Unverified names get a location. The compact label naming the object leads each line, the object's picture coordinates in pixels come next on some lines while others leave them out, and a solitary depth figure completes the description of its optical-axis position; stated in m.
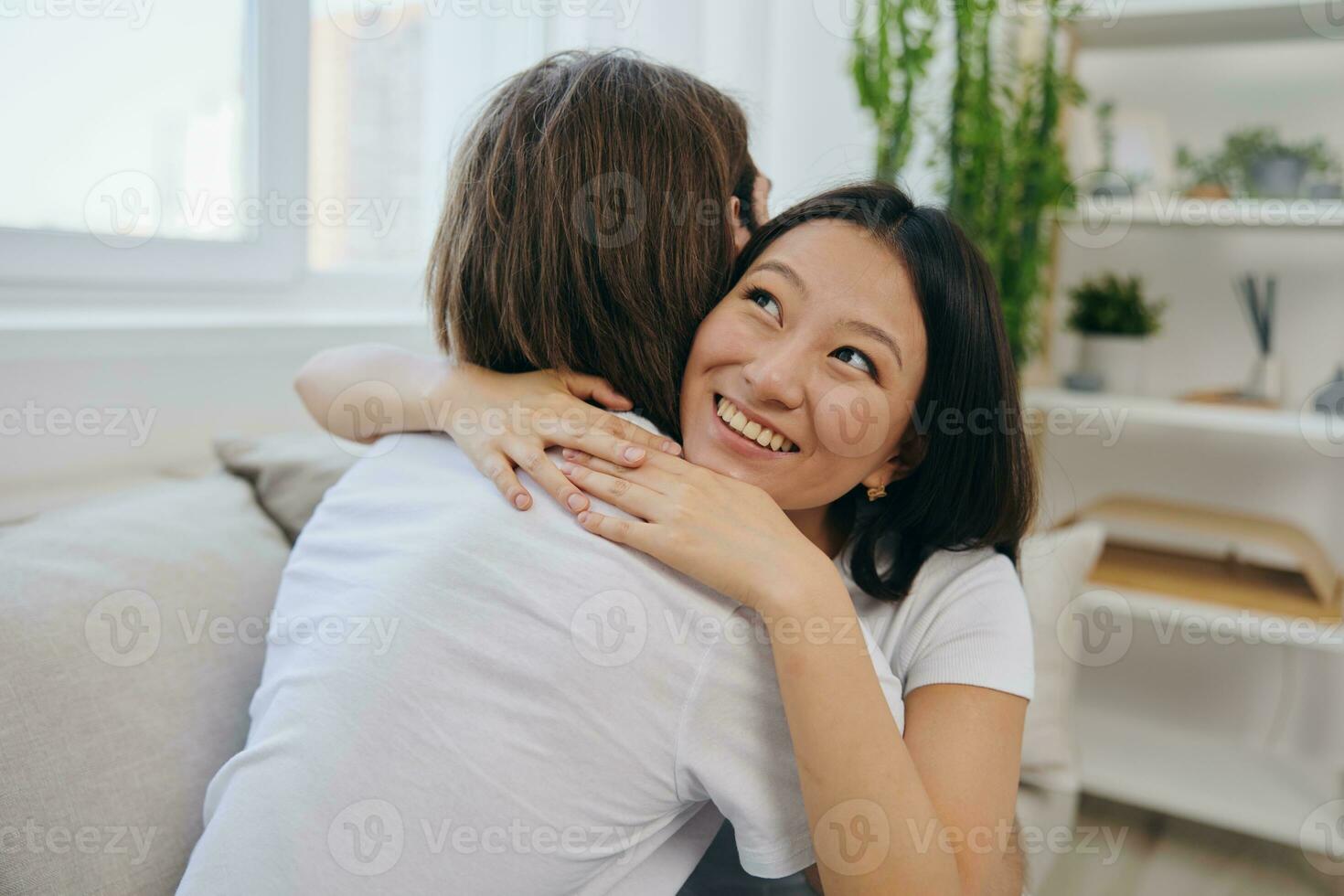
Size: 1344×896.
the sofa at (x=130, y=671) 0.78
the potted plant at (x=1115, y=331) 2.30
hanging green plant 1.92
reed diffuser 2.19
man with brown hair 0.72
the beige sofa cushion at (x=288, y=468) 1.18
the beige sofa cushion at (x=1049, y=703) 1.62
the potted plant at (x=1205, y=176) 2.15
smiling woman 0.91
